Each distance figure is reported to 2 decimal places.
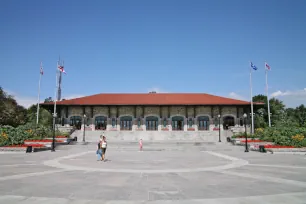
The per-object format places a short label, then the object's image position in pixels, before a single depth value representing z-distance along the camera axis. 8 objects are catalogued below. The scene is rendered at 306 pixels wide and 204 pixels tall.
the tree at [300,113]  65.31
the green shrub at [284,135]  22.50
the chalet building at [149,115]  43.78
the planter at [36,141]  25.07
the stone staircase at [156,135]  37.78
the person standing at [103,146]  13.55
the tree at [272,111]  50.39
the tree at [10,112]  35.31
